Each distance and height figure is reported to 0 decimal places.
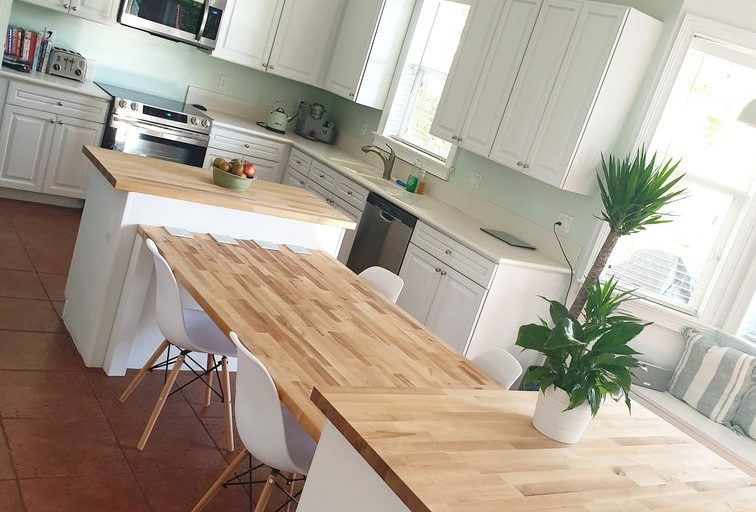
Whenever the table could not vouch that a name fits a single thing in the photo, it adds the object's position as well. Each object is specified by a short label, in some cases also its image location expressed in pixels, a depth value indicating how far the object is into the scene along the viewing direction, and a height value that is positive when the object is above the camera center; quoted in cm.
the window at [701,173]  417 +15
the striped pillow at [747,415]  382 -97
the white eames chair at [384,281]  358 -83
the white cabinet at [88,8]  543 -8
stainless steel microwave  572 +5
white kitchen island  340 -86
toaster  557 -50
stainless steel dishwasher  500 -90
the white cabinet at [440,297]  440 -104
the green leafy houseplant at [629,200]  399 -12
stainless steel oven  557 -75
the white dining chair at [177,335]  293 -114
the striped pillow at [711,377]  393 -88
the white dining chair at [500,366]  288 -85
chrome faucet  597 -48
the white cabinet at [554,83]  429 +37
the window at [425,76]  585 +23
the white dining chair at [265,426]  221 -105
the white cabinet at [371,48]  614 +33
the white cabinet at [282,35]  623 +20
